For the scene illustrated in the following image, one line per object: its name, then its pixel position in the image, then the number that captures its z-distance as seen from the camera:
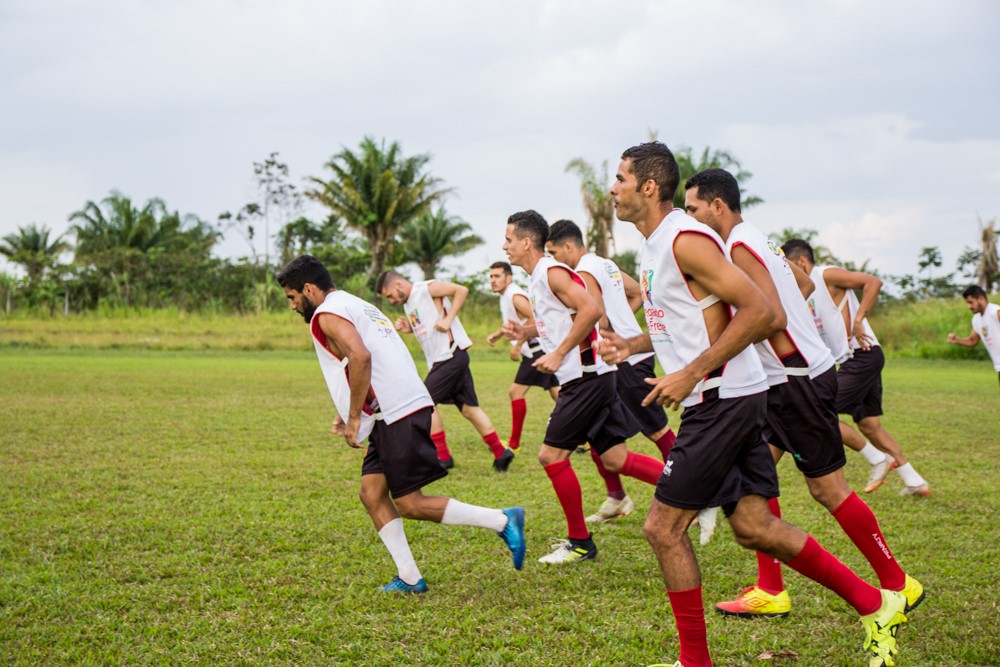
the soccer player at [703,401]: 3.37
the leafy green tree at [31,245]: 49.37
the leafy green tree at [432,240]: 43.47
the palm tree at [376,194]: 37.75
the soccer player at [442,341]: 8.80
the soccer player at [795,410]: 4.16
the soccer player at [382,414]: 4.70
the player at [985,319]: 10.43
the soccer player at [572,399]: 5.41
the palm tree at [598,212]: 36.81
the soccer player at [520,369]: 9.43
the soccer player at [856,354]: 6.63
